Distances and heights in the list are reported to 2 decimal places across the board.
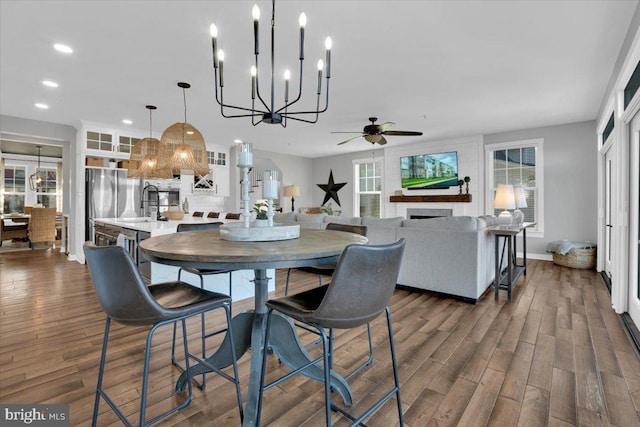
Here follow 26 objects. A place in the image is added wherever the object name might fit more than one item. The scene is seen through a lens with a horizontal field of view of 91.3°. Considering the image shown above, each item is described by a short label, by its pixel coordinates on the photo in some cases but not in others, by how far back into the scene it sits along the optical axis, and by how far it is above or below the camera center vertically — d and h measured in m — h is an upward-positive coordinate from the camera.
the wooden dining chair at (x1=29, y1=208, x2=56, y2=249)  6.82 -0.29
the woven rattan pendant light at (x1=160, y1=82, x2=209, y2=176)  3.03 +0.64
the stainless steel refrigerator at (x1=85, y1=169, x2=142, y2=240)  5.48 +0.31
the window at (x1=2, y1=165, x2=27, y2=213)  8.41 +0.65
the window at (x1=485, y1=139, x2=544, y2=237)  5.73 +0.80
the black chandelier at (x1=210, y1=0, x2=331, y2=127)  1.61 +0.90
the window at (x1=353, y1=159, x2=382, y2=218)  8.15 +0.66
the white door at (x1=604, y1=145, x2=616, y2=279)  4.16 +0.04
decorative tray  1.56 -0.11
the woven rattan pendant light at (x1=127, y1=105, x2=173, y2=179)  3.15 +0.56
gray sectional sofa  3.20 -0.43
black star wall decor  8.70 +0.66
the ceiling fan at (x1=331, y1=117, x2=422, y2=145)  4.65 +1.21
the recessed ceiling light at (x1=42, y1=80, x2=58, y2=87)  3.61 +1.51
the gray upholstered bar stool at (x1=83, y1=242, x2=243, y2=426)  1.12 -0.33
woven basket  4.77 -0.70
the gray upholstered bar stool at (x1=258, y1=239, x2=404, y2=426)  1.05 -0.29
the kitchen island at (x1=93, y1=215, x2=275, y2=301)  3.16 -0.64
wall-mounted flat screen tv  6.71 +0.93
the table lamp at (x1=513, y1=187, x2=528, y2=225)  4.26 +0.17
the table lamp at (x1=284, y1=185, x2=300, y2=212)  8.09 +0.55
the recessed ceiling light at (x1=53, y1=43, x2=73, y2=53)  2.80 +1.50
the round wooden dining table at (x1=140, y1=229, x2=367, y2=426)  1.16 -0.19
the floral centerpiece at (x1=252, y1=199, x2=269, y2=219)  2.02 +0.02
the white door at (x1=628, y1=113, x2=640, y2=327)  2.57 -0.07
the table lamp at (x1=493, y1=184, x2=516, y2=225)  4.02 +0.18
